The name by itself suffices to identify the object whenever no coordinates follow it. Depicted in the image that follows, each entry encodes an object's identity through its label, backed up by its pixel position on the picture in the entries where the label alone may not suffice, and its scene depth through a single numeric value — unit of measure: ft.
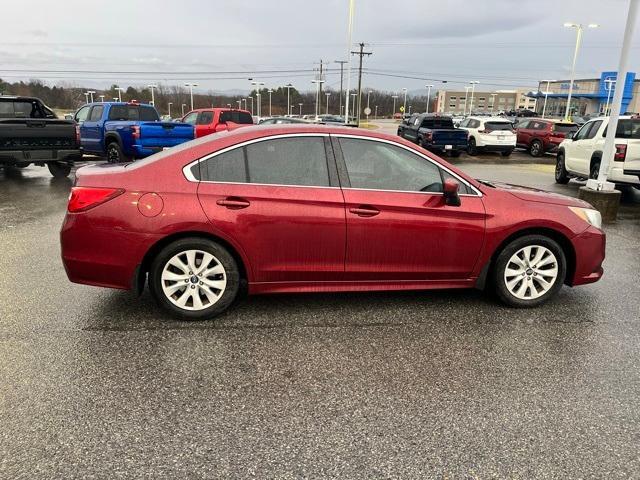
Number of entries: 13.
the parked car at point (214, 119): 55.36
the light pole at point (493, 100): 458.50
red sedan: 13.17
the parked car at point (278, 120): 71.74
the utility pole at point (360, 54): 206.33
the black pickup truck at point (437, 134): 66.90
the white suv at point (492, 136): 71.97
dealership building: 292.81
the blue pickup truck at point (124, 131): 43.09
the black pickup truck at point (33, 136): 36.01
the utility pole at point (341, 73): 281.35
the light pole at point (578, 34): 124.77
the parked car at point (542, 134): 73.41
